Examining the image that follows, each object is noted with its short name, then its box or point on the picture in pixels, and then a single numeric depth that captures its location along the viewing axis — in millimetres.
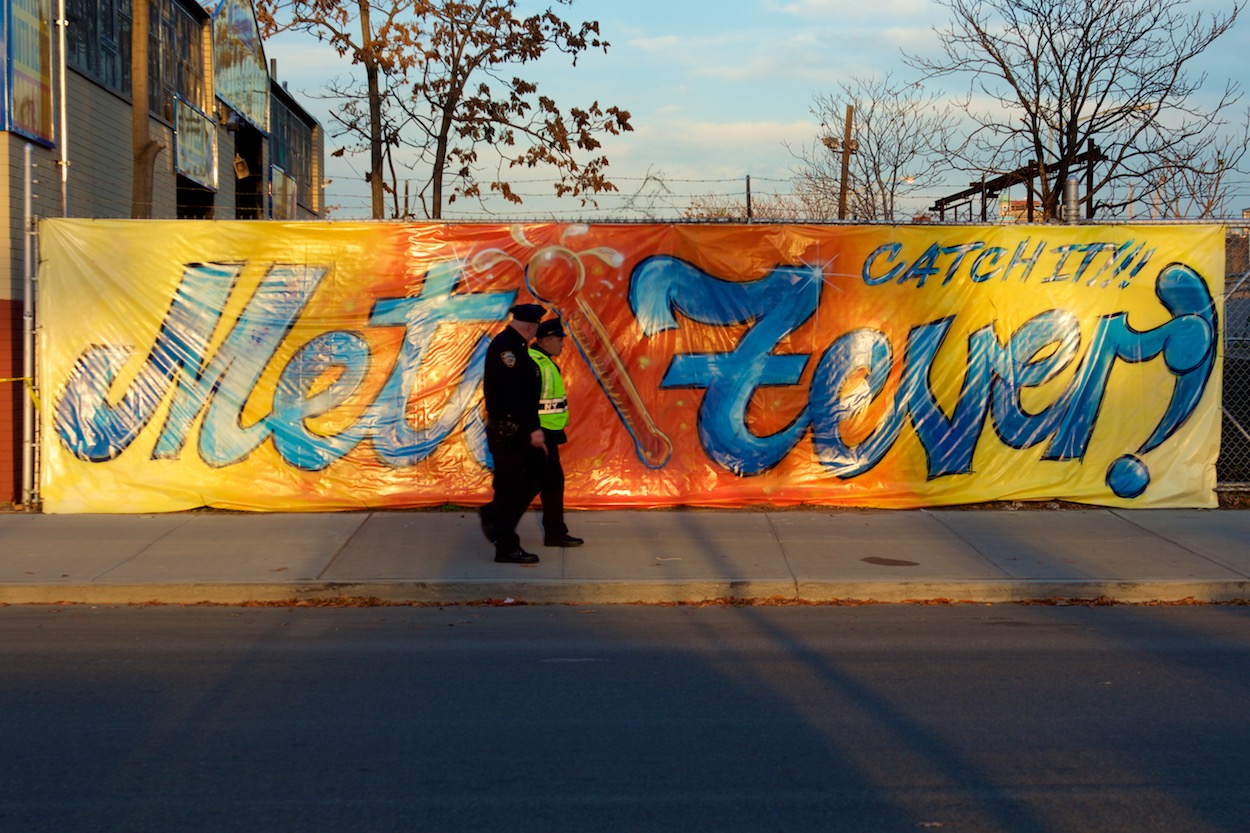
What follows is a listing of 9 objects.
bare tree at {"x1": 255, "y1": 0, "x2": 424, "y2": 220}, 19172
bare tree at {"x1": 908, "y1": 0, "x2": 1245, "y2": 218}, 14219
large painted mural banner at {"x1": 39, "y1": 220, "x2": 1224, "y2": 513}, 9961
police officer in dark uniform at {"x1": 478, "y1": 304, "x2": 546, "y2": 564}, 8195
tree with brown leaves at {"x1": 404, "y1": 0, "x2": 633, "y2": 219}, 20125
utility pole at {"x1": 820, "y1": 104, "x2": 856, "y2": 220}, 23141
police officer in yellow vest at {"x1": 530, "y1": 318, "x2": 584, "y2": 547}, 8570
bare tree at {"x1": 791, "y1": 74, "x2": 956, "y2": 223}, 23328
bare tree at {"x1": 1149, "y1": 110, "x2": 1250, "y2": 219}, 15625
